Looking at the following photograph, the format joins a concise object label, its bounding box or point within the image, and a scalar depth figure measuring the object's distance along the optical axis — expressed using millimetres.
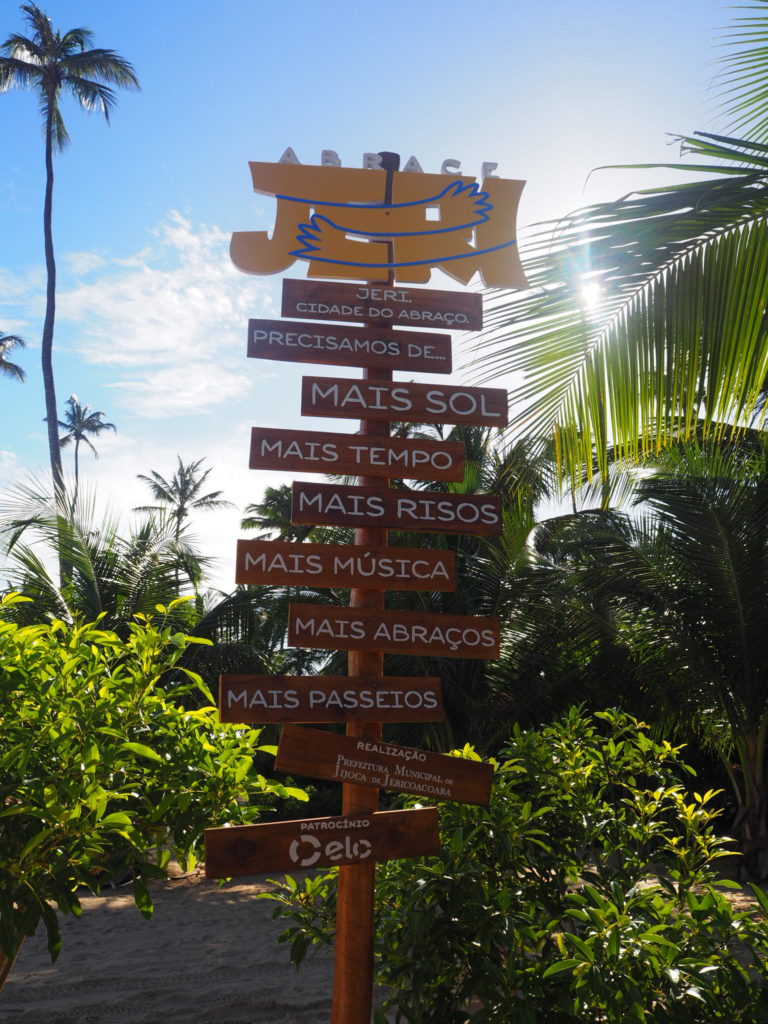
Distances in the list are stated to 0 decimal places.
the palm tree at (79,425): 48438
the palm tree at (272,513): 24158
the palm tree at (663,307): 2789
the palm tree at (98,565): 8867
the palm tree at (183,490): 47312
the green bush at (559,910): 2287
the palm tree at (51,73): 22609
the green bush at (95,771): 2279
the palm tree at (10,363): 36031
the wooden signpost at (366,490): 3322
